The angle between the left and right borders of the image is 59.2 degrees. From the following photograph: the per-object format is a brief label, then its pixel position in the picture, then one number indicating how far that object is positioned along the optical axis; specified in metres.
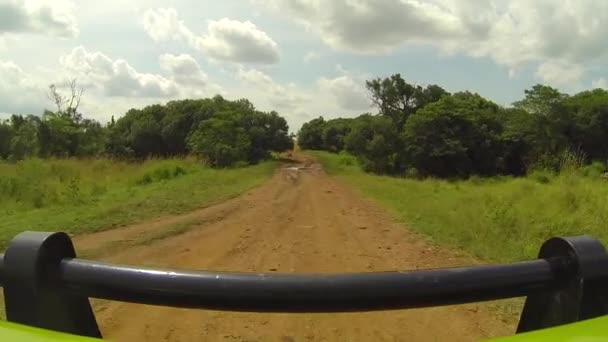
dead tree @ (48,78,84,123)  35.06
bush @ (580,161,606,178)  16.95
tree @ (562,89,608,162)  46.12
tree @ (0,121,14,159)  41.97
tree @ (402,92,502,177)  43.34
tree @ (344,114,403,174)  46.03
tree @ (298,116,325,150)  97.17
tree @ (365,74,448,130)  58.96
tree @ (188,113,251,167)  34.16
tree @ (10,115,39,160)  30.00
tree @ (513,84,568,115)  47.25
